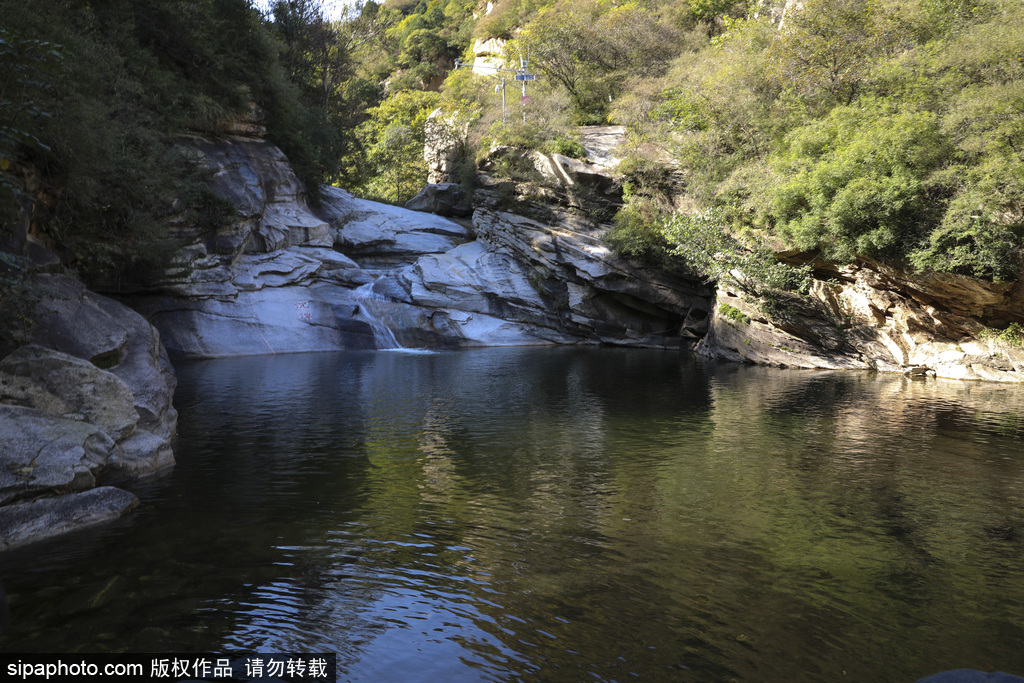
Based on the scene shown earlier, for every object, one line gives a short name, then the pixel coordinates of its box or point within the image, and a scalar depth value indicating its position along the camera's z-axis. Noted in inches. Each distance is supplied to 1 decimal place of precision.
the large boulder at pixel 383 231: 1781.5
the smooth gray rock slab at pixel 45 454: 373.7
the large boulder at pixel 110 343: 537.6
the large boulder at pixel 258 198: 1401.3
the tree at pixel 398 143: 2605.8
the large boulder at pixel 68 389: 441.7
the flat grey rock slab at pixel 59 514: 354.3
